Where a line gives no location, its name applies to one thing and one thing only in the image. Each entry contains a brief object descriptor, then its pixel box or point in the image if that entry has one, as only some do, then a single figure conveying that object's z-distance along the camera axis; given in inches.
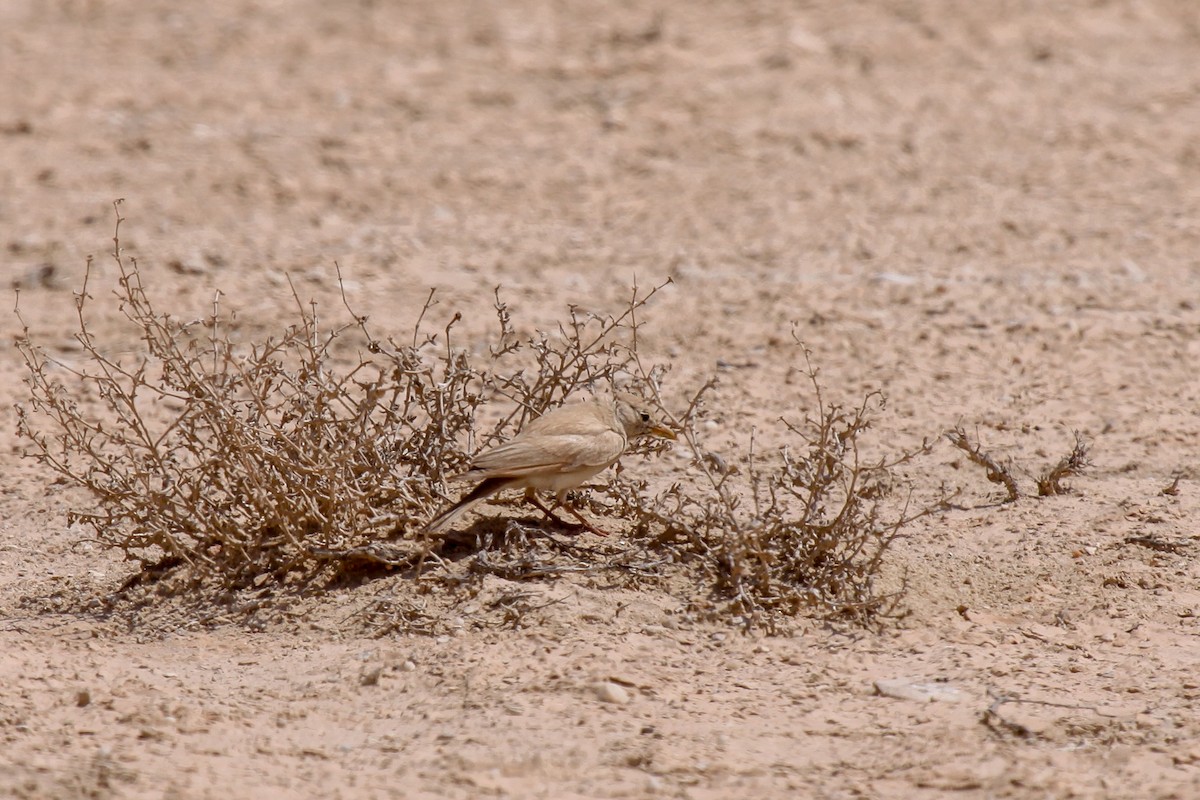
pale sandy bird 392.8
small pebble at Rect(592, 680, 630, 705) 351.6
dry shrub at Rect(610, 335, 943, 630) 390.0
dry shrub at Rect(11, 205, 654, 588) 397.1
